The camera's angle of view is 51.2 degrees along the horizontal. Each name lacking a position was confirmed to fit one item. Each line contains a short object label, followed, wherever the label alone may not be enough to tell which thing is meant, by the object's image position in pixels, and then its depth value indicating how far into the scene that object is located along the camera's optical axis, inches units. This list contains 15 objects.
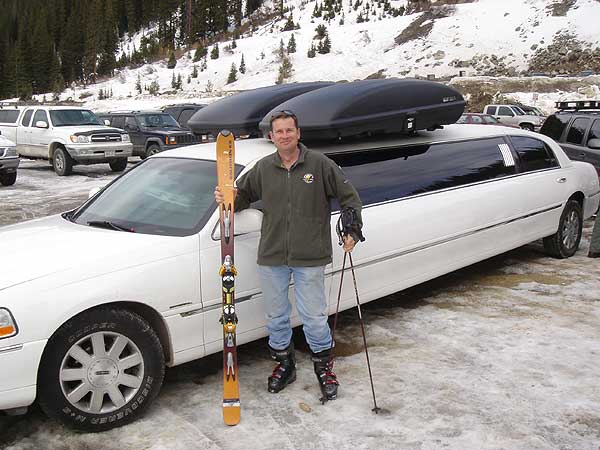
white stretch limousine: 124.3
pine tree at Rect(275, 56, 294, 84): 2116.1
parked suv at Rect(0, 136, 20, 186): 526.9
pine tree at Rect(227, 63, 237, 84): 2237.9
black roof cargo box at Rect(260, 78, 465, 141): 172.1
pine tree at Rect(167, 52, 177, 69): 2618.1
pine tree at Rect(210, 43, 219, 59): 2568.9
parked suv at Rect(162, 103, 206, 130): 825.5
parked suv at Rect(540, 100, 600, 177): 352.6
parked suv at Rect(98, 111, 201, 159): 681.6
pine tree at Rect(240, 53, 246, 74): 2321.6
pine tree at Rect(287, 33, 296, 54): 2385.6
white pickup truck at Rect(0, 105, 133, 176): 614.4
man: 141.1
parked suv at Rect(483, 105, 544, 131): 965.8
